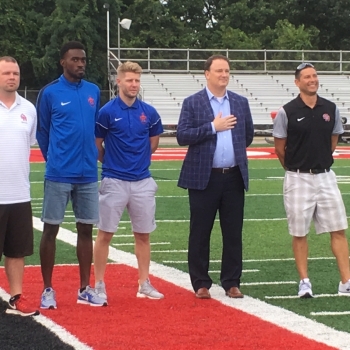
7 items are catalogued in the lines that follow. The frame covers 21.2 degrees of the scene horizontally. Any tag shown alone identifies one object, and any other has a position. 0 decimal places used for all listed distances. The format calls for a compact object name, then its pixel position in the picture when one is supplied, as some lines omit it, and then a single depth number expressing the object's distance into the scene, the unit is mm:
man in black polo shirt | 7715
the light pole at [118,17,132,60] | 39938
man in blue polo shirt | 7453
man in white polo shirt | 6738
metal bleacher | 38531
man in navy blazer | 7602
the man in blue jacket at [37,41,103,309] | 7125
